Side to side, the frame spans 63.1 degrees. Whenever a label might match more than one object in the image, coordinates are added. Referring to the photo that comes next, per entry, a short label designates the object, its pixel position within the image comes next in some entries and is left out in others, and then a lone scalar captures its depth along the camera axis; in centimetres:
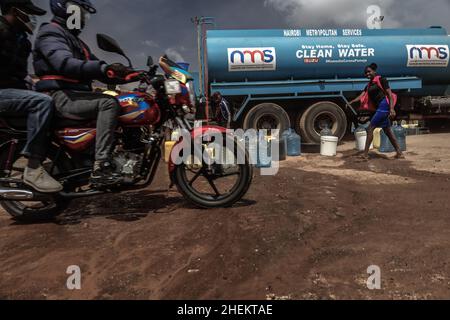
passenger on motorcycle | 330
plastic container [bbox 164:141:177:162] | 649
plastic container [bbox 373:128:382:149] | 841
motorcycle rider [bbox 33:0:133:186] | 332
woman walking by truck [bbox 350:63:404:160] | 711
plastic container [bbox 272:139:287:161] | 752
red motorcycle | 350
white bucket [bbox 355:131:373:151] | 830
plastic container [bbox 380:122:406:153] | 814
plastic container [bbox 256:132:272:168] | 655
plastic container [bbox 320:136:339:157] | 793
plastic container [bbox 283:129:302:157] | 805
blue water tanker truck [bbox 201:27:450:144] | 923
